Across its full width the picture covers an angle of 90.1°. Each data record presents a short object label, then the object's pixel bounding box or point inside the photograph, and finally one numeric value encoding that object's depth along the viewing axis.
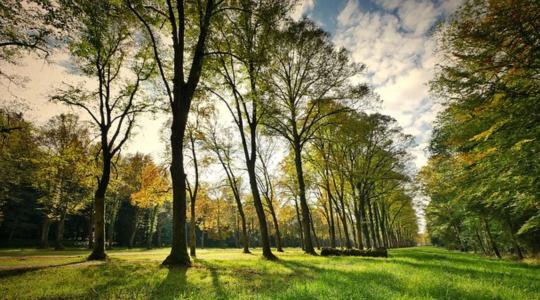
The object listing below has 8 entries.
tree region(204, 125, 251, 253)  27.14
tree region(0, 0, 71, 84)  9.00
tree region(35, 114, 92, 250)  28.34
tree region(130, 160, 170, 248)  24.07
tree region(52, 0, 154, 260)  16.47
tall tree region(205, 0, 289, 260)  15.27
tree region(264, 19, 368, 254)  19.39
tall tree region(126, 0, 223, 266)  11.41
